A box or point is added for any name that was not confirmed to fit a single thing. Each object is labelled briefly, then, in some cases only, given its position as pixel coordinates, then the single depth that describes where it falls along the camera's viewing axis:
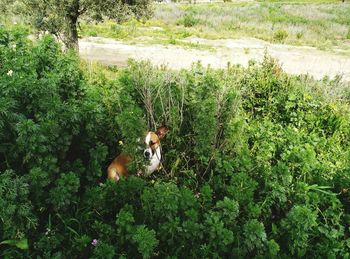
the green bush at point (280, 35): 19.97
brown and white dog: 3.70
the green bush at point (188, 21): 23.67
